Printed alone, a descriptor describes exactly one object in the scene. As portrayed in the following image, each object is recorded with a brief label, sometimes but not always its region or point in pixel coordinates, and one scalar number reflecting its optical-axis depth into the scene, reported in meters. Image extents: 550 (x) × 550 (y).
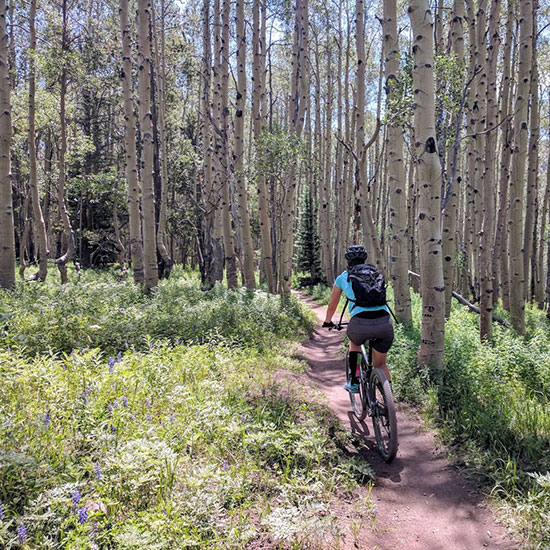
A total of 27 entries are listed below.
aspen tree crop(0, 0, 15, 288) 8.56
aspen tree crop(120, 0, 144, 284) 10.20
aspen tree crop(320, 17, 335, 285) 18.69
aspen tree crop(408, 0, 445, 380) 5.46
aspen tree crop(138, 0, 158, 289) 10.12
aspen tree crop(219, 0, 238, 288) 11.13
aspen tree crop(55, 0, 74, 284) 12.16
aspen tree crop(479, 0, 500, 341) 7.13
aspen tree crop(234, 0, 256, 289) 11.04
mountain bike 3.77
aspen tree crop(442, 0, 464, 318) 7.82
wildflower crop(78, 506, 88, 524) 2.17
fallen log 9.21
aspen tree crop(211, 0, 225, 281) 12.04
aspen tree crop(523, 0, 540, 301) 10.48
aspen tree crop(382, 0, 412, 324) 8.23
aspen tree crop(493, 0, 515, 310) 8.08
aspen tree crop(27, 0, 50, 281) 11.12
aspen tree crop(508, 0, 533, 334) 7.70
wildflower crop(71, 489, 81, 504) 2.23
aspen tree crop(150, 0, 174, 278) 14.97
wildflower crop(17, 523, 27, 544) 1.99
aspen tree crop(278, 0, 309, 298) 11.95
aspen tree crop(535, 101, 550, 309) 16.78
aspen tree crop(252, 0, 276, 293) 11.68
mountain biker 4.11
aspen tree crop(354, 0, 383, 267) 10.23
